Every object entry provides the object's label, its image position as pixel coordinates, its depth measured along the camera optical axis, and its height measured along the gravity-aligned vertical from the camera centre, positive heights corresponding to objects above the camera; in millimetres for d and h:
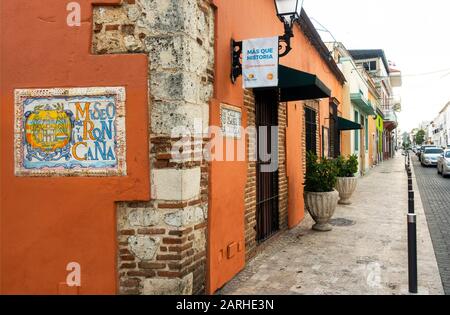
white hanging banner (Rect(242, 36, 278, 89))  4539 +1162
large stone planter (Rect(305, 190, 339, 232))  7305 -1031
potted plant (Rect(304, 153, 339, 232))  7336 -749
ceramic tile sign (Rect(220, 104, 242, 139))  4605 +459
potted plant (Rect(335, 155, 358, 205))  10836 -715
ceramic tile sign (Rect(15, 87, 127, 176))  3803 +271
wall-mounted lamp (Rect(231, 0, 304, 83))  5117 +1989
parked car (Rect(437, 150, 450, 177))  18375 -528
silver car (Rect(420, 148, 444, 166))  27188 -180
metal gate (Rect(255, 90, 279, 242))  6207 -391
